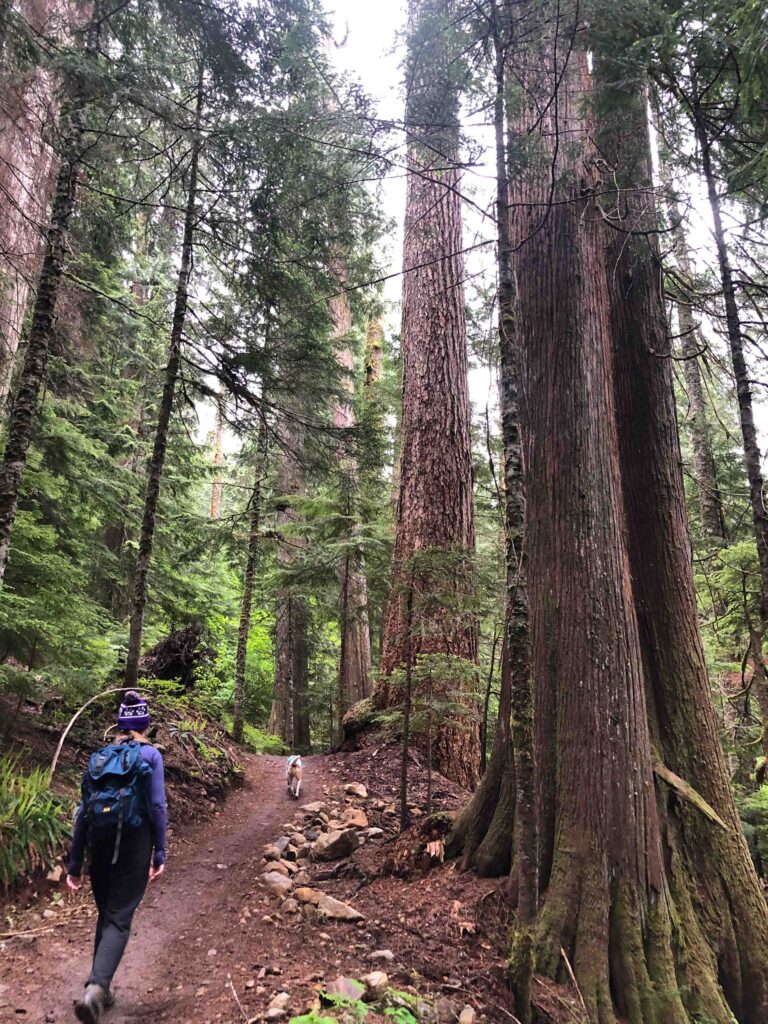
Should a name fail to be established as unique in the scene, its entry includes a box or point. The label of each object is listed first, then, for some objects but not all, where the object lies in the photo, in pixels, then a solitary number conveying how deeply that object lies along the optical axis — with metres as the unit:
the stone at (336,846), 5.22
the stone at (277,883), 4.54
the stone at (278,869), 4.91
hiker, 3.09
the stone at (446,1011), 3.06
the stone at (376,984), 3.11
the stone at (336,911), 4.05
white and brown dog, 7.15
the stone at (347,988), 3.03
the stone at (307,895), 4.32
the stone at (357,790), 6.77
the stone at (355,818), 5.90
